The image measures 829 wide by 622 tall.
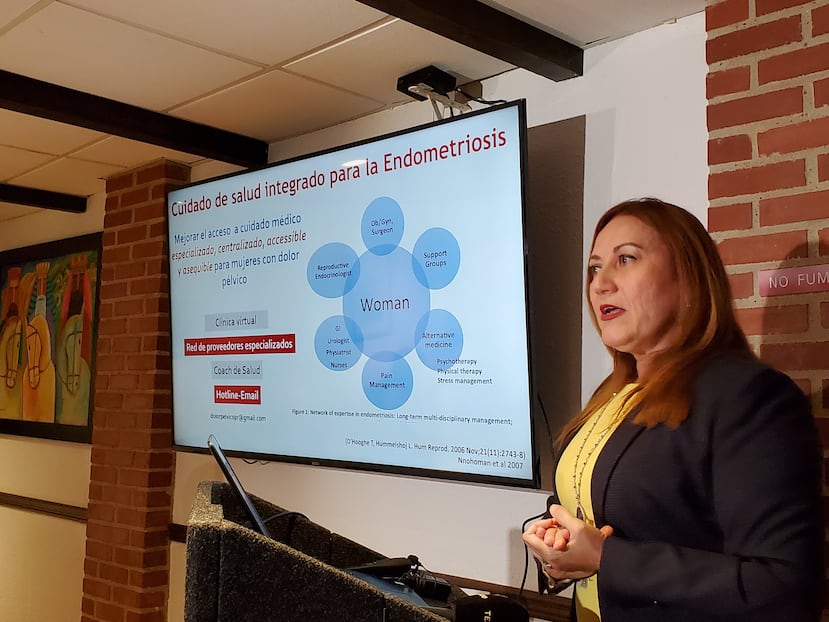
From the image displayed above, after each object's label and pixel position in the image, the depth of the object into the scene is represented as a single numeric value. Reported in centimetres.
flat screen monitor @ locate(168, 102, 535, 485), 216
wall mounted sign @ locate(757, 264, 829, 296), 167
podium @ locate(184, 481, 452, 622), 102
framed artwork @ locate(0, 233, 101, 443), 398
